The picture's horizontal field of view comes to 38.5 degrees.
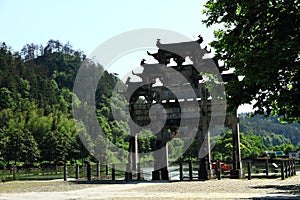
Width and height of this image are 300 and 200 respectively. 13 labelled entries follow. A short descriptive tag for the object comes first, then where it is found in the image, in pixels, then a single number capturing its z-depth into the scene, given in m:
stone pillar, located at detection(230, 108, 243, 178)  29.27
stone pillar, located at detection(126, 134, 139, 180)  31.14
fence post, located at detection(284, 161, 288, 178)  28.32
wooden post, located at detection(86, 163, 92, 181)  32.91
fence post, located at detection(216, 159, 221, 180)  28.70
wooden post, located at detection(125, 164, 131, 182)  30.51
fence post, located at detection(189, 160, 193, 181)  28.89
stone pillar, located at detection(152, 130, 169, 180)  30.27
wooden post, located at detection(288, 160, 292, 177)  29.50
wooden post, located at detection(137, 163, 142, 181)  30.88
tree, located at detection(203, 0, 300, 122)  13.22
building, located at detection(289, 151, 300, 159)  98.31
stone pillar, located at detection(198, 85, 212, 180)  28.66
